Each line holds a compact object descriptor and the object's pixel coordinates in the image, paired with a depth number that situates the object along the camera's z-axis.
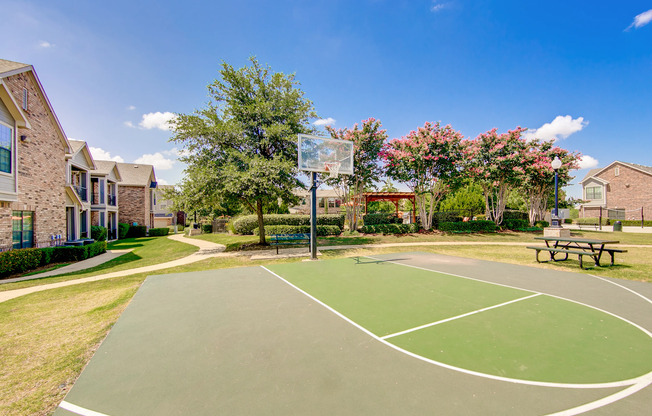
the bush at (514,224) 24.97
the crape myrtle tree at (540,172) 22.36
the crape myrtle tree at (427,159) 20.88
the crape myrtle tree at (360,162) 20.95
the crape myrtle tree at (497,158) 22.03
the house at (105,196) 22.56
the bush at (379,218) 23.11
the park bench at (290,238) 13.72
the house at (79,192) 16.60
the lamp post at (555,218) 14.32
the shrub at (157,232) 28.72
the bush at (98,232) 20.43
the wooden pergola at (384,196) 24.05
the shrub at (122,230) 26.37
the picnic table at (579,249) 9.20
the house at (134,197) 28.77
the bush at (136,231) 27.78
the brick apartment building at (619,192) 32.47
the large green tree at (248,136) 13.62
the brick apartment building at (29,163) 10.92
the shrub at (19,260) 9.83
